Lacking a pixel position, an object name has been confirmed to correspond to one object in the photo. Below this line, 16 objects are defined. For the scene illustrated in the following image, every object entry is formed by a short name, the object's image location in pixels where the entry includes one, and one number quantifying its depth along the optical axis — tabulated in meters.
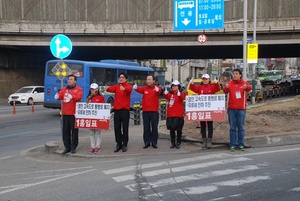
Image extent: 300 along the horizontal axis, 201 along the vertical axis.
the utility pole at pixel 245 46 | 21.36
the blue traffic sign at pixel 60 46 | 12.05
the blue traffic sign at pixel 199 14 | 23.16
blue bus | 20.50
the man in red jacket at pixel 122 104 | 9.18
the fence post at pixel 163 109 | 17.36
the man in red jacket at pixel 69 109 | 9.20
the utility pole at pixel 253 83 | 25.48
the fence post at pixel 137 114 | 15.91
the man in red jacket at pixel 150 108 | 9.38
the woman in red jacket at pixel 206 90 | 9.41
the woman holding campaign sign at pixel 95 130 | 9.30
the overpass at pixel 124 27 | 32.81
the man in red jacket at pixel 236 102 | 8.82
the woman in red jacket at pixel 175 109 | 9.32
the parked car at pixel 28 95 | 32.00
